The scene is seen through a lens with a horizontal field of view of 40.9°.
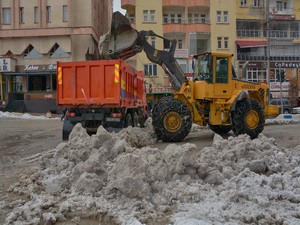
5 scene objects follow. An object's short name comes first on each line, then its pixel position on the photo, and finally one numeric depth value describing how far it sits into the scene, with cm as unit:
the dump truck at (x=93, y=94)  1213
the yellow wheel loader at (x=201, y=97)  1198
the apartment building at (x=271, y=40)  4584
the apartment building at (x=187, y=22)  4550
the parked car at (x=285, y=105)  3807
